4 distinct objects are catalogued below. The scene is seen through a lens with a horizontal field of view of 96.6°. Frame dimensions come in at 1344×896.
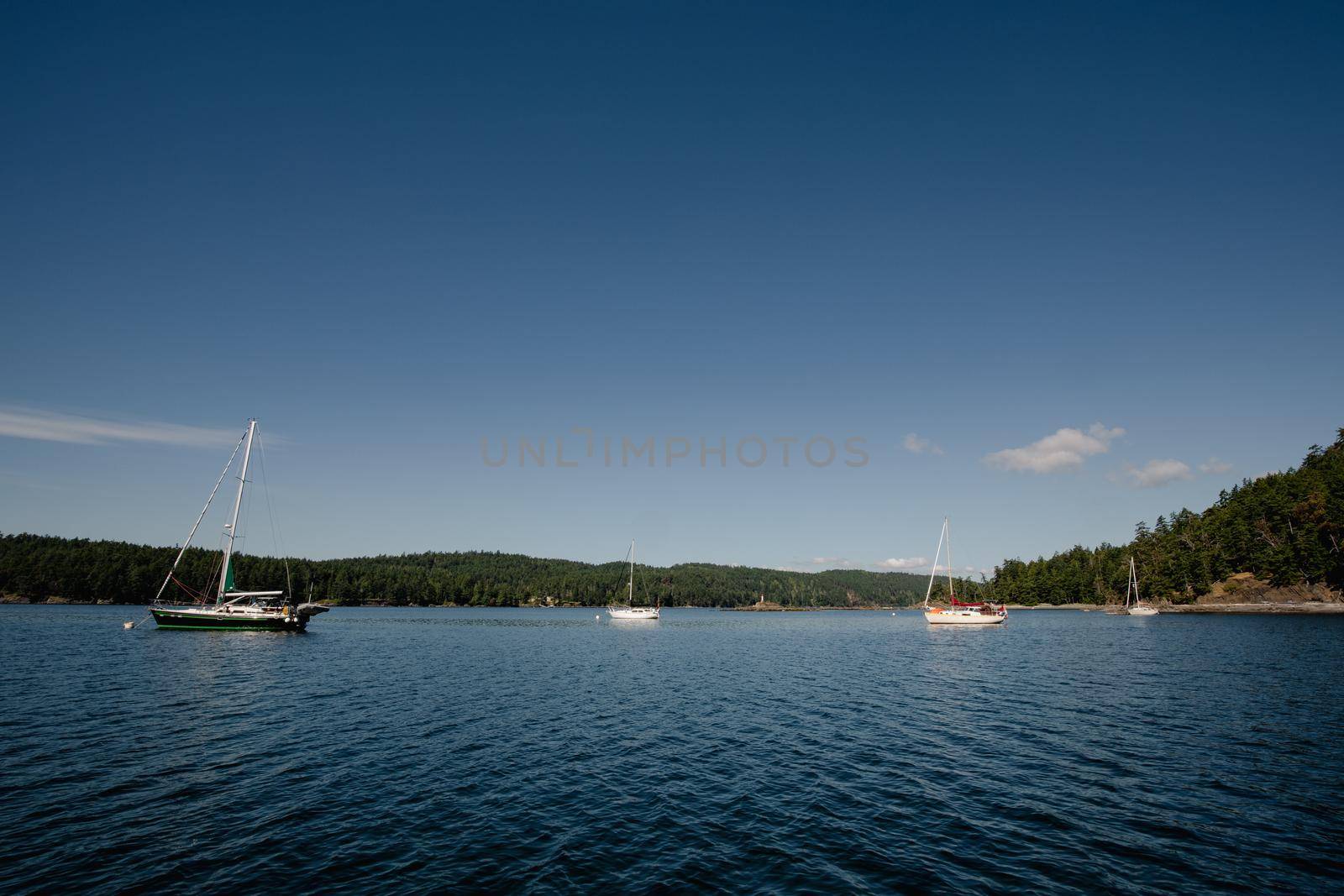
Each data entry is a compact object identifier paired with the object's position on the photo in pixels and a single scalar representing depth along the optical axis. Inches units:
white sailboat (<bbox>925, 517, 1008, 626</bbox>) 5364.2
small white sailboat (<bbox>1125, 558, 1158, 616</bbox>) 6648.6
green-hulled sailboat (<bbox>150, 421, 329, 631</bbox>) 3501.5
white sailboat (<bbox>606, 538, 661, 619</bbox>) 6771.7
